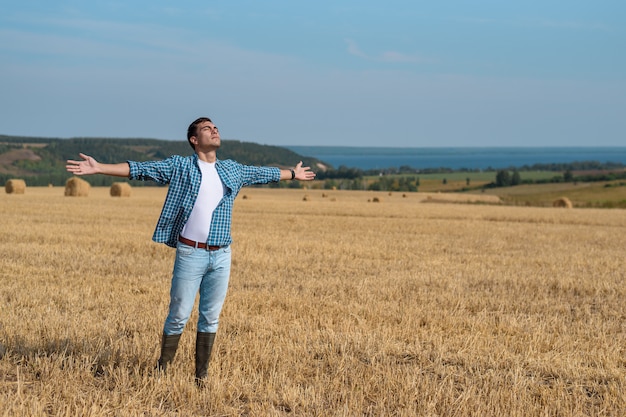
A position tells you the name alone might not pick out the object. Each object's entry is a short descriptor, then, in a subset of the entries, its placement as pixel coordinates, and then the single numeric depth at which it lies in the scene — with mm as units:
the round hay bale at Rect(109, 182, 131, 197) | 51906
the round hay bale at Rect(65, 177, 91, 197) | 49062
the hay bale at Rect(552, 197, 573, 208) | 56250
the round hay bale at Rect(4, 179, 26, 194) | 52188
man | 6328
